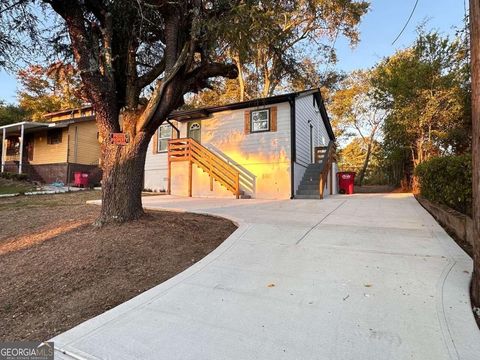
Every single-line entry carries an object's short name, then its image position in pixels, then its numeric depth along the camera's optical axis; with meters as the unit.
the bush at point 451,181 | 4.92
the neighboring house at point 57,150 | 17.70
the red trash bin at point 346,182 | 16.20
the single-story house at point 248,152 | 11.80
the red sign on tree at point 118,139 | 5.17
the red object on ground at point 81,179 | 16.16
